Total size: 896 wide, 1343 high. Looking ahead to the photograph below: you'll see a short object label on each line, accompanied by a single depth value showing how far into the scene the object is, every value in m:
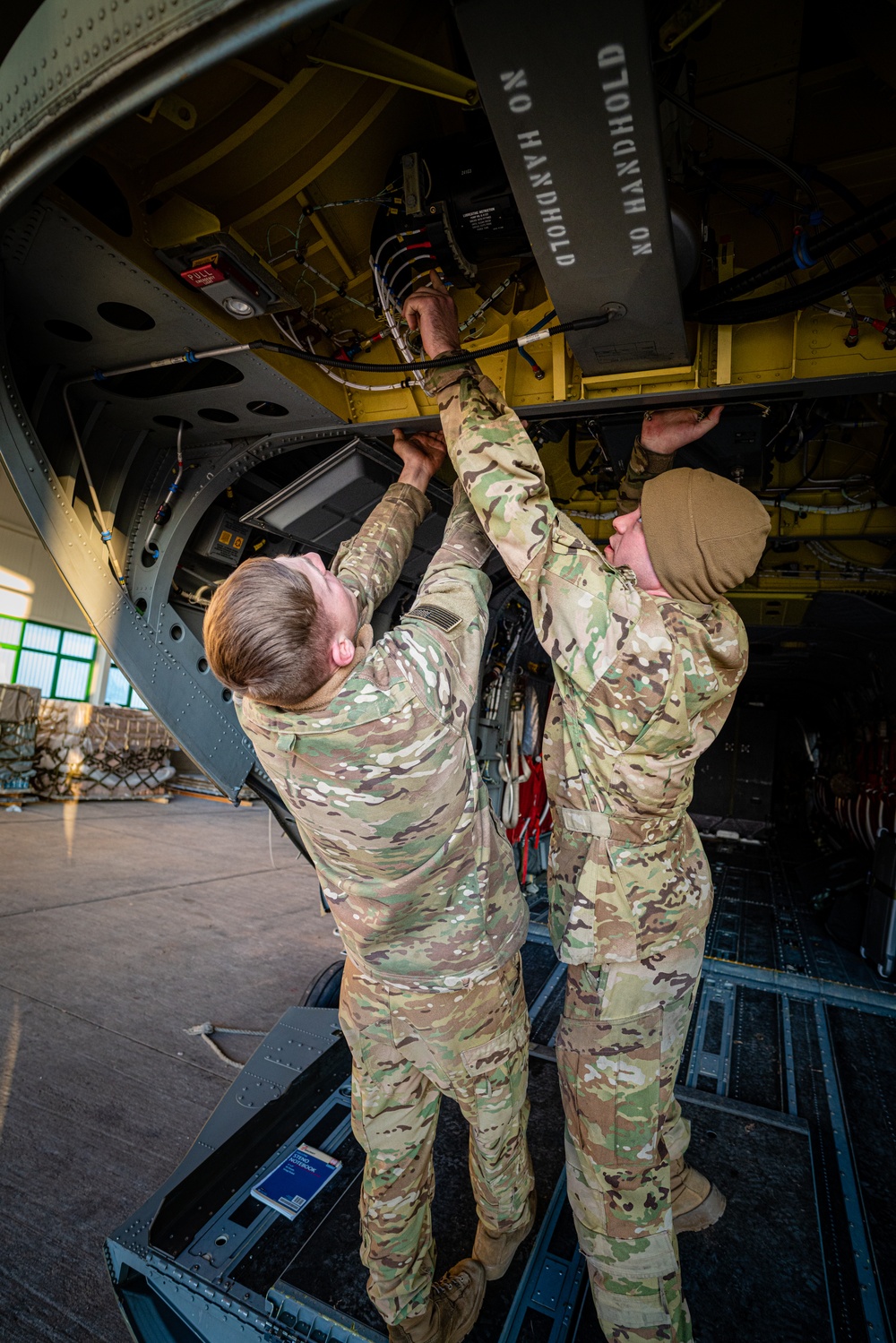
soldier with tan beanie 1.61
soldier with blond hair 1.42
